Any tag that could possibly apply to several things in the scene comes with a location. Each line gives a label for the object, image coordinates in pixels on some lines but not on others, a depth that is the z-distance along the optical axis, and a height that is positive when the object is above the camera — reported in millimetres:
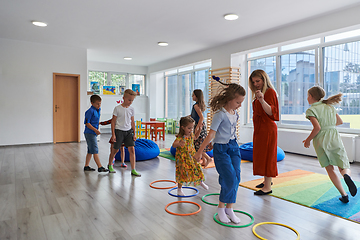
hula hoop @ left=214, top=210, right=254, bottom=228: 2174 -940
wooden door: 7418 +181
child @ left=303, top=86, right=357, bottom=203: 2729 -273
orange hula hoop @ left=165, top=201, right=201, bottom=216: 2410 -932
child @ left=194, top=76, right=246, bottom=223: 2244 -274
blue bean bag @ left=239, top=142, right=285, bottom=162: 5007 -768
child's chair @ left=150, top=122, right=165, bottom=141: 8005 -393
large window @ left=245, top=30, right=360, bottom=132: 5324 +993
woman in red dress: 2879 -168
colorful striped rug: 2561 -933
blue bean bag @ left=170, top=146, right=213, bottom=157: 5183 -786
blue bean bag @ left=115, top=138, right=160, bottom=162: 4863 -713
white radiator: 4920 -584
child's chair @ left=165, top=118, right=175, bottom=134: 10070 -441
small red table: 7842 -326
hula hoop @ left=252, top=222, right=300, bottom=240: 1973 -934
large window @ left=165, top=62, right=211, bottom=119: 9383 +1087
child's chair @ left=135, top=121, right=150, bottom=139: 8219 -528
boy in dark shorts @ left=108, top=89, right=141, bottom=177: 3795 -200
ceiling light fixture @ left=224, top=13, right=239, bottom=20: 4812 +1837
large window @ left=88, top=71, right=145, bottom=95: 10328 +1350
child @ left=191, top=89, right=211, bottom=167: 4020 -68
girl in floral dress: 2883 -514
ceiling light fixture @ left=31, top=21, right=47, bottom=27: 5309 +1867
